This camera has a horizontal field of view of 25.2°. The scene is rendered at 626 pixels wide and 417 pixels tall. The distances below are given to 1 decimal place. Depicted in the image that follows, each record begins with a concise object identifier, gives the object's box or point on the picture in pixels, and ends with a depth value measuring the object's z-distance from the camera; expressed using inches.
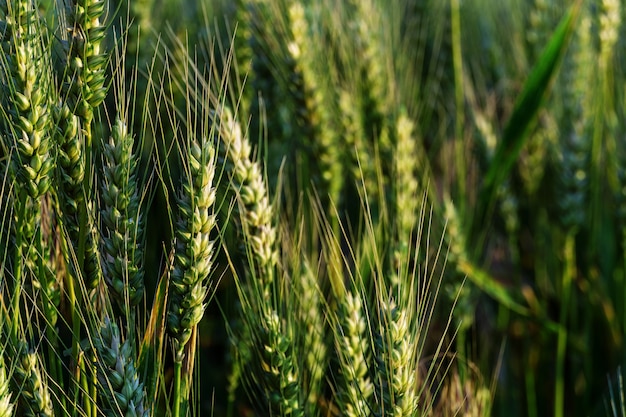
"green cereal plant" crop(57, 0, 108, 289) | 23.5
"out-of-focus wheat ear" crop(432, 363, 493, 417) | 27.2
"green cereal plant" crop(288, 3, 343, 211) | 31.8
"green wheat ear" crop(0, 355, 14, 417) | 22.0
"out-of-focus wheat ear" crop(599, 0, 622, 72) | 35.5
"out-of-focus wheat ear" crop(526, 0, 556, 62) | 38.6
